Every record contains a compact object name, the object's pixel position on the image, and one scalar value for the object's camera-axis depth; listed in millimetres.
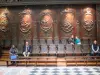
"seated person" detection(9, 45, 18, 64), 10711
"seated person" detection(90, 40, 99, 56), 11039
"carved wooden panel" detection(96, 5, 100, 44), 12172
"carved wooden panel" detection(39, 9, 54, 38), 12672
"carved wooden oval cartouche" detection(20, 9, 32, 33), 12773
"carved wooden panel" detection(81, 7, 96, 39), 12461
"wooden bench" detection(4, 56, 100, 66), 10469
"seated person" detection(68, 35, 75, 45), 11897
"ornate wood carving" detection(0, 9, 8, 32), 12844
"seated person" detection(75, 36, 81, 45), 11834
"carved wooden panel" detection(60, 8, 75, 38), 12570
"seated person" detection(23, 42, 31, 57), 11211
